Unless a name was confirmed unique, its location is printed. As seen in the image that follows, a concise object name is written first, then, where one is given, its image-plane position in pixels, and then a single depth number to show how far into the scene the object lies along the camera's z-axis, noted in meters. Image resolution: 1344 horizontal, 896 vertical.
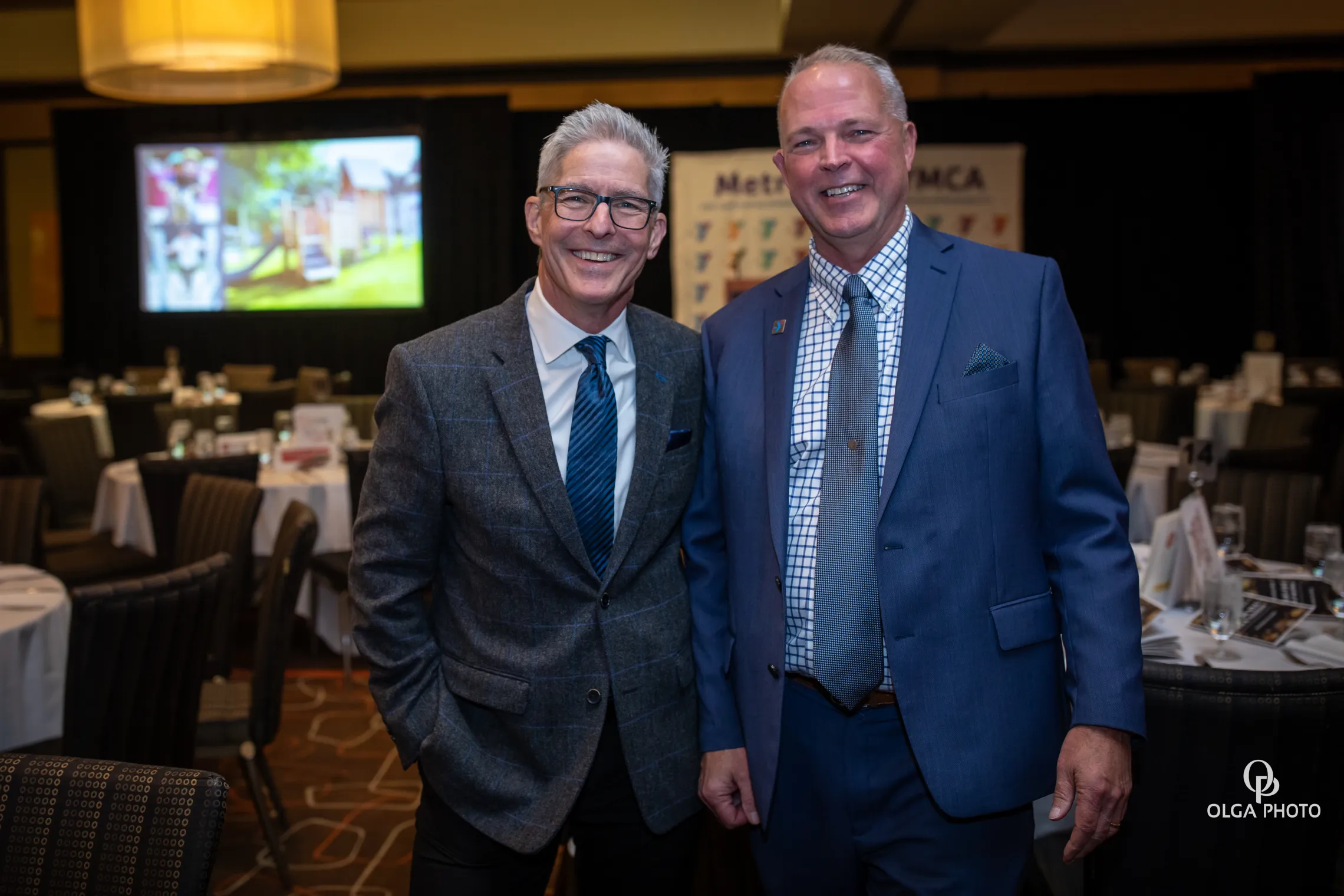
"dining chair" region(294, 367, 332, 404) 6.38
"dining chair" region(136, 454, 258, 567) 4.09
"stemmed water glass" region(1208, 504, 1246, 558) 2.97
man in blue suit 1.48
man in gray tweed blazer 1.52
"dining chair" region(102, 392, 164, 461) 6.01
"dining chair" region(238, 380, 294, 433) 6.59
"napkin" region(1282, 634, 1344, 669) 2.21
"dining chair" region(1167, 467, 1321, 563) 3.45
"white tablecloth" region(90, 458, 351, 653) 4.61
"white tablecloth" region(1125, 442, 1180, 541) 4.54
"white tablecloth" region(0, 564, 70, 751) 2.46
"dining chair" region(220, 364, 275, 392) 9.05
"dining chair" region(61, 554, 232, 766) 2.15
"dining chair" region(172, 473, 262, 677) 3.27
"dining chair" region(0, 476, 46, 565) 3.50
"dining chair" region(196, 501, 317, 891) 2.83
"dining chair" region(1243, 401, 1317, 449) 5.36
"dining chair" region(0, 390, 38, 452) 7.07
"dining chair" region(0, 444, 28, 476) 4.65
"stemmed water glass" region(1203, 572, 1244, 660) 2.35
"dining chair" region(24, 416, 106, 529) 5.60
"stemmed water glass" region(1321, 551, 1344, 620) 2.67
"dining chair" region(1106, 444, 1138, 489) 4.23
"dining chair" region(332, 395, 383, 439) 6.38
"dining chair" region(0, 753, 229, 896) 1.21
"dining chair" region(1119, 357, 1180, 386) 8.47
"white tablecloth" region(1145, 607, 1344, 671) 2.22
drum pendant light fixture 4.57
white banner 9.50
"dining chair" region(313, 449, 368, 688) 4.23
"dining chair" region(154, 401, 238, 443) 6.02
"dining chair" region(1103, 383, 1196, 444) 6.33
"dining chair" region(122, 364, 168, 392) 8.84
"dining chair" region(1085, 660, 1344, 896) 1.56
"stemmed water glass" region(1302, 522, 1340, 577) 2.90
